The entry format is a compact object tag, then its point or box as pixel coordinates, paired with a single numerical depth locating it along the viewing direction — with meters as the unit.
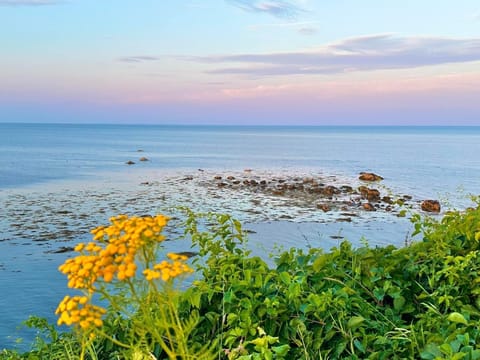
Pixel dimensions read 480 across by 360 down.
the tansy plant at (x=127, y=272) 1.71
